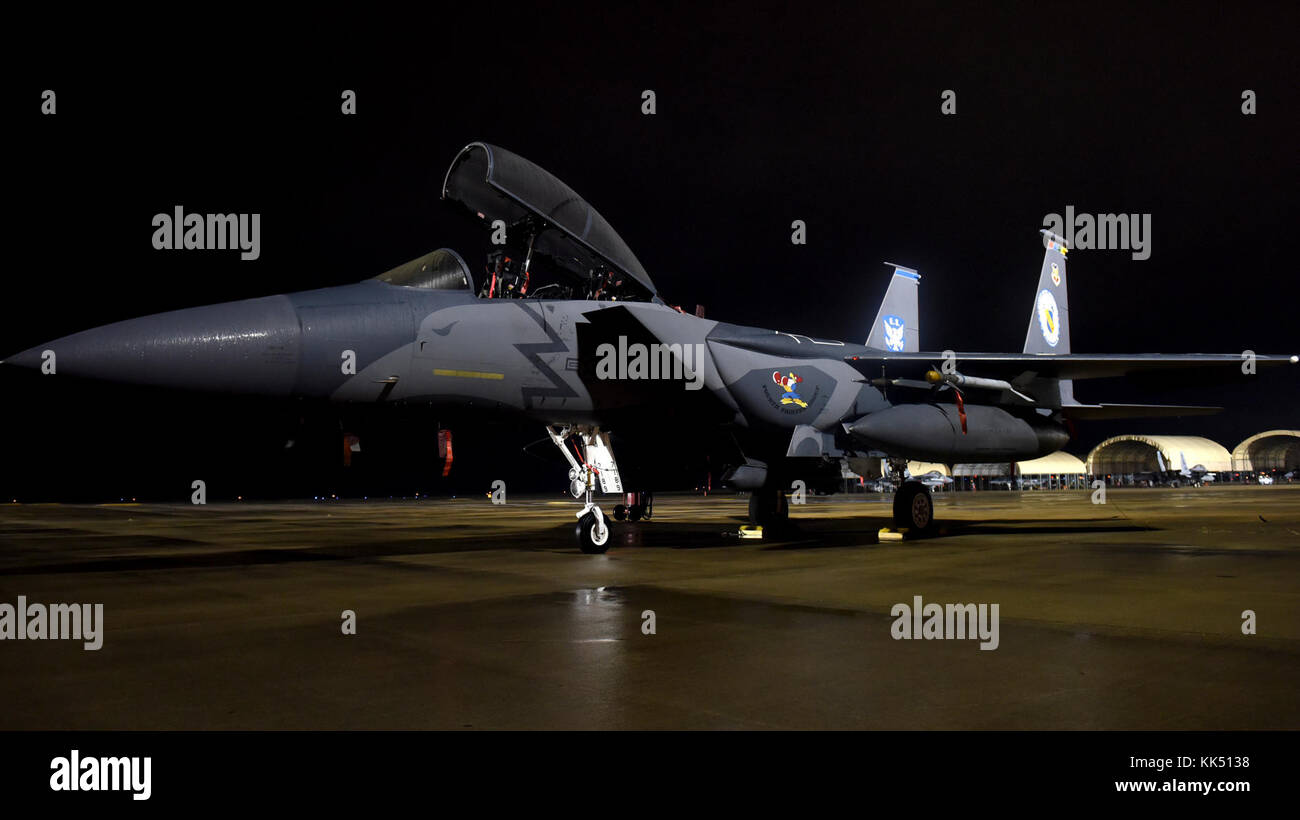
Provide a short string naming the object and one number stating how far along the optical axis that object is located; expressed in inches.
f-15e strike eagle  287.3
